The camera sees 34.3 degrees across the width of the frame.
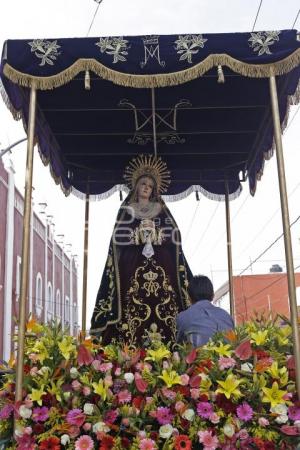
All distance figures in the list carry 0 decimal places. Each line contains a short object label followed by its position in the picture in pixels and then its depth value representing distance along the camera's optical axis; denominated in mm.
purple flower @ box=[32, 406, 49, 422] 2732
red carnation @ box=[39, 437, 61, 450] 2642
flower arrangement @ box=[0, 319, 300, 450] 2656
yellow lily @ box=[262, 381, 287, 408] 2715
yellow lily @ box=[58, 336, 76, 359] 2904
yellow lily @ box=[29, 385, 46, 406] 2760
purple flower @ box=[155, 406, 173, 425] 2666
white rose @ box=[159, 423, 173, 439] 2617
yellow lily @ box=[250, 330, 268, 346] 2988
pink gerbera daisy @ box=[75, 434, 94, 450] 2615
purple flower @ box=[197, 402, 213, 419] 2667
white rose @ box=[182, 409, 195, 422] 2664
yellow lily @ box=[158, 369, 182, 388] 2744
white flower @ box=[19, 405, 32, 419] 2732
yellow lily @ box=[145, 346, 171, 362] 2898
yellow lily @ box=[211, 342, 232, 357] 2830
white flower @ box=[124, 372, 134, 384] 2793
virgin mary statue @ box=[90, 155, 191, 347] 4465
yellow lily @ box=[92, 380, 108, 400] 2736
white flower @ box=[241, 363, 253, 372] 2807
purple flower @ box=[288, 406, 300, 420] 2711
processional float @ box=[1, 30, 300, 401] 3357
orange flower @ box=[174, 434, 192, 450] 2578
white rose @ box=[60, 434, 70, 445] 2650
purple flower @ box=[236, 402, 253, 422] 2662
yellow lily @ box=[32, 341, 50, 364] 2924
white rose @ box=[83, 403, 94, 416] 2695
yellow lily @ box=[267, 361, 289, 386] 2799
